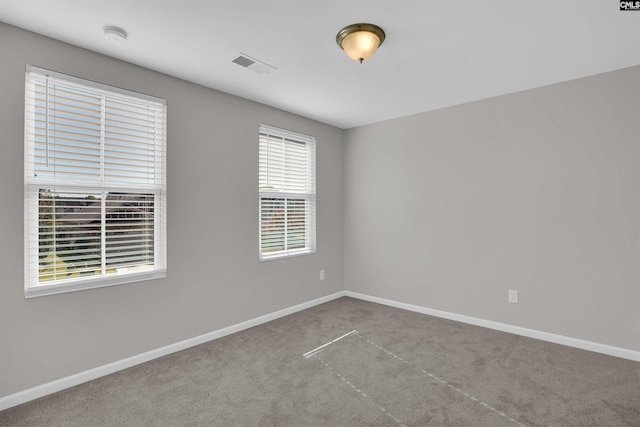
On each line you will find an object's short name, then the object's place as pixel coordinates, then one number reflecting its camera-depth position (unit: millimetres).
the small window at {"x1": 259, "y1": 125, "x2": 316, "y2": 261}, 3828
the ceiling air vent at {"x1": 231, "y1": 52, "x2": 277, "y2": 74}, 2607
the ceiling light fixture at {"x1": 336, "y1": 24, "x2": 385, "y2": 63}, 2135
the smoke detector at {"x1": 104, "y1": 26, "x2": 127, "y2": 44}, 2168
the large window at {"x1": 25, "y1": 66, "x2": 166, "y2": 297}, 2264
